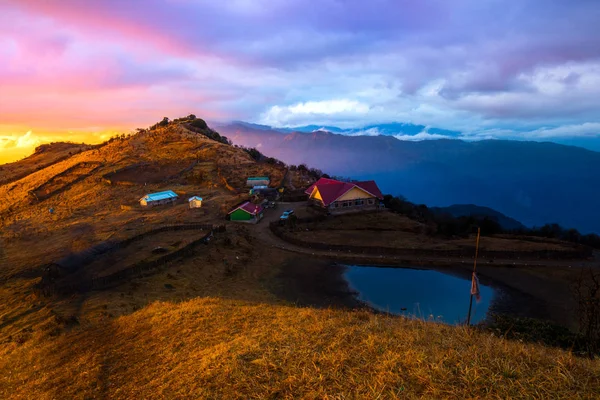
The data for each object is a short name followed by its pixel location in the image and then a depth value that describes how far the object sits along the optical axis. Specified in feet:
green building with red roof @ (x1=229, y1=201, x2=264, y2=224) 166.30
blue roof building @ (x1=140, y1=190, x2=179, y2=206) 190.60
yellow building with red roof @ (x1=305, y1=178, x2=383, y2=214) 179.93
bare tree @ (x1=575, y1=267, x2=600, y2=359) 33.82
